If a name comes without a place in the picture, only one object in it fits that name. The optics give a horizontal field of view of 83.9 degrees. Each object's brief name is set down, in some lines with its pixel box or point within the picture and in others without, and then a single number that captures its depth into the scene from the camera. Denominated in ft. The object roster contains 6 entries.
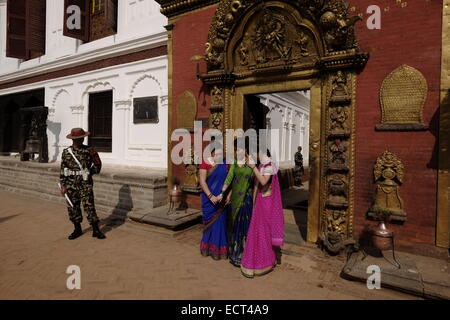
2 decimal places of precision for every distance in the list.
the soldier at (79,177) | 15.88
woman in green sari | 12.16
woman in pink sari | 11.50
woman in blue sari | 13.01
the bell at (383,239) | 10.99
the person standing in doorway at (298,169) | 37.52
